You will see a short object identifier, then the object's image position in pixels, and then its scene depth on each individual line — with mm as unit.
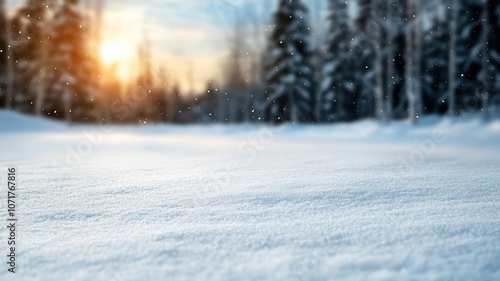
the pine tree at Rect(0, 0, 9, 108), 29281
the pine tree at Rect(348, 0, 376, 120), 25358
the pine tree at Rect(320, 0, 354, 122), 28516
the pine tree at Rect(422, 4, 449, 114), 26922
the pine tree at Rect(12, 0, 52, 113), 27453
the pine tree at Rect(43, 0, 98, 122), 26922
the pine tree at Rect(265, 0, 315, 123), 25312
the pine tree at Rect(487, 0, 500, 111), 21292
